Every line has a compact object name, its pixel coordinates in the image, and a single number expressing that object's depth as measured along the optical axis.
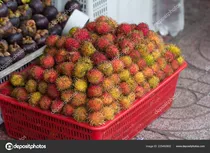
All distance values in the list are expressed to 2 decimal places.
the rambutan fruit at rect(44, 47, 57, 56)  2.91
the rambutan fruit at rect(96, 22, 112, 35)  3.00
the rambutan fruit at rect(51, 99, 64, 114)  2.67
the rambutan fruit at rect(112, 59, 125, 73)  2.76
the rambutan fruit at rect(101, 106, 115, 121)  2.62
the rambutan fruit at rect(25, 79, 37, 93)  2.79
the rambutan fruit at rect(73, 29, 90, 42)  2.92
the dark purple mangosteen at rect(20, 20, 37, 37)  3.35
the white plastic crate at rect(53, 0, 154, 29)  3.69
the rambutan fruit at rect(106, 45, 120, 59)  2.79
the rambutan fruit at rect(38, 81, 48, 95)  2.75
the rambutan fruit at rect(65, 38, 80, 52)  2.83
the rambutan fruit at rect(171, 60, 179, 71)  3.17
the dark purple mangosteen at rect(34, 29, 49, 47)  3.38
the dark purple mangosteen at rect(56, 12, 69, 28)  3.59
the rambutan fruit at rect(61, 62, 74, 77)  2.70
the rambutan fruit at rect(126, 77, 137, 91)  2.82
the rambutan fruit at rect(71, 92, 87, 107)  2.64
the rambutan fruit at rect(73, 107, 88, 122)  2.60
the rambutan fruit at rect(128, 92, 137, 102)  2.78
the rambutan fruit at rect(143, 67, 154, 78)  2.94
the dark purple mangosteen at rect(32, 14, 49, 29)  3.44
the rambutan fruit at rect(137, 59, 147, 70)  2.92
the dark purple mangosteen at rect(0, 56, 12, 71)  3.10
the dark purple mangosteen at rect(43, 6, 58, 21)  3.56
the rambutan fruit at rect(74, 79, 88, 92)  2.65
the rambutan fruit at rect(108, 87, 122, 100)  2.72
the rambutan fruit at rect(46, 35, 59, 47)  2.96
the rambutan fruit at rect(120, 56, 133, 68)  2.84
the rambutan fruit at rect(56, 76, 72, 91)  2.66
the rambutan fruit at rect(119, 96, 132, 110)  2.72
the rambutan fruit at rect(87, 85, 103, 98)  2.63
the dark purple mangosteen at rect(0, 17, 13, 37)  3.19
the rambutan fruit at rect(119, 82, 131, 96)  2.77
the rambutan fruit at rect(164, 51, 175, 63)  3.16
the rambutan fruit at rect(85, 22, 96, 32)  3.07
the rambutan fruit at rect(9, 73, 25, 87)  2.88
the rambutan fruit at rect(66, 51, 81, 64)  2.76
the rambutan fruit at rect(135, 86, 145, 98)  2.84
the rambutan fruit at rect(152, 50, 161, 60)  3.06
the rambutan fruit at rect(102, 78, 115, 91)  2.69
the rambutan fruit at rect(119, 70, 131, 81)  2.79
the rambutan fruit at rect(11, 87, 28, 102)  2.78
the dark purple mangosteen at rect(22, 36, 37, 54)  3.29
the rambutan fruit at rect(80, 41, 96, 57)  2.78
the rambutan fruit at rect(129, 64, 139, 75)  2.86
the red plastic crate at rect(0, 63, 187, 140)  2.67
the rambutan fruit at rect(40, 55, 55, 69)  2.80
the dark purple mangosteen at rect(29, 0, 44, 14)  3.50
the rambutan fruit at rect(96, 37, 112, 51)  2.85
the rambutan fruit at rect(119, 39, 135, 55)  2.88
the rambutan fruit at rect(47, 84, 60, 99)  2.70
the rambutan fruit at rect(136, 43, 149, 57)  2.98
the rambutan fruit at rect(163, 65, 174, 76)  3.10
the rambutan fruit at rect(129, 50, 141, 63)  2.91
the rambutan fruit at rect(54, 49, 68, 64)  2.81
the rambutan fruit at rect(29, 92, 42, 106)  2.76
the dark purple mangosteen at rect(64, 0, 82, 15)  3.60
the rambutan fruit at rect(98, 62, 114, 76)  2.70
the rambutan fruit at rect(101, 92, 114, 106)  2.66
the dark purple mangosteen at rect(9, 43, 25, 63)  3.18
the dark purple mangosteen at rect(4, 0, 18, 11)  3.30
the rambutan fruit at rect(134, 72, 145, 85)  2.88
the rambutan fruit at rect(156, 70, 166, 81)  3.04
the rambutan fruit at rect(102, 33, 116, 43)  2.95
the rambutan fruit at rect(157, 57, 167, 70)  3.09
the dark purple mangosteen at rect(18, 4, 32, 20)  3.40
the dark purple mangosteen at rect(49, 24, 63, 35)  3.49
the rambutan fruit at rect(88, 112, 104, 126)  2.57
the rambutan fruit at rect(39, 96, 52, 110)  2.71
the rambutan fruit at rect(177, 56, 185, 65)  3.22
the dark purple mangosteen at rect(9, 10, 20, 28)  3.30
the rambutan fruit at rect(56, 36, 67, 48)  2.91
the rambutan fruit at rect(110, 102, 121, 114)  2.69
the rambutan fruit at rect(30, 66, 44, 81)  2.78
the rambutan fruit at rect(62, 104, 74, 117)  2.63
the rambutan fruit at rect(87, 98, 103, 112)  2.60
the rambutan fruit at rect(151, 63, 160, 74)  3.02
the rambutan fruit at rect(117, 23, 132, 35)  3.06
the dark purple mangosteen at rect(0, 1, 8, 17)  3.16
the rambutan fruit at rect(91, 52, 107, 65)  2.73
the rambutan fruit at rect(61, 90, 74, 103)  2.65
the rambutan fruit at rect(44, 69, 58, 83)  2.72
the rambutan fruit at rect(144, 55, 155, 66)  3.00
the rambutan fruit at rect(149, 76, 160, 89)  2.96
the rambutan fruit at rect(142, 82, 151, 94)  2.91
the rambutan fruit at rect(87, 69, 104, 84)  2.64
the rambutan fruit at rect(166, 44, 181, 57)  3.24
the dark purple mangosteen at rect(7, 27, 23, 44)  3.24
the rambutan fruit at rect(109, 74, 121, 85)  2.73
